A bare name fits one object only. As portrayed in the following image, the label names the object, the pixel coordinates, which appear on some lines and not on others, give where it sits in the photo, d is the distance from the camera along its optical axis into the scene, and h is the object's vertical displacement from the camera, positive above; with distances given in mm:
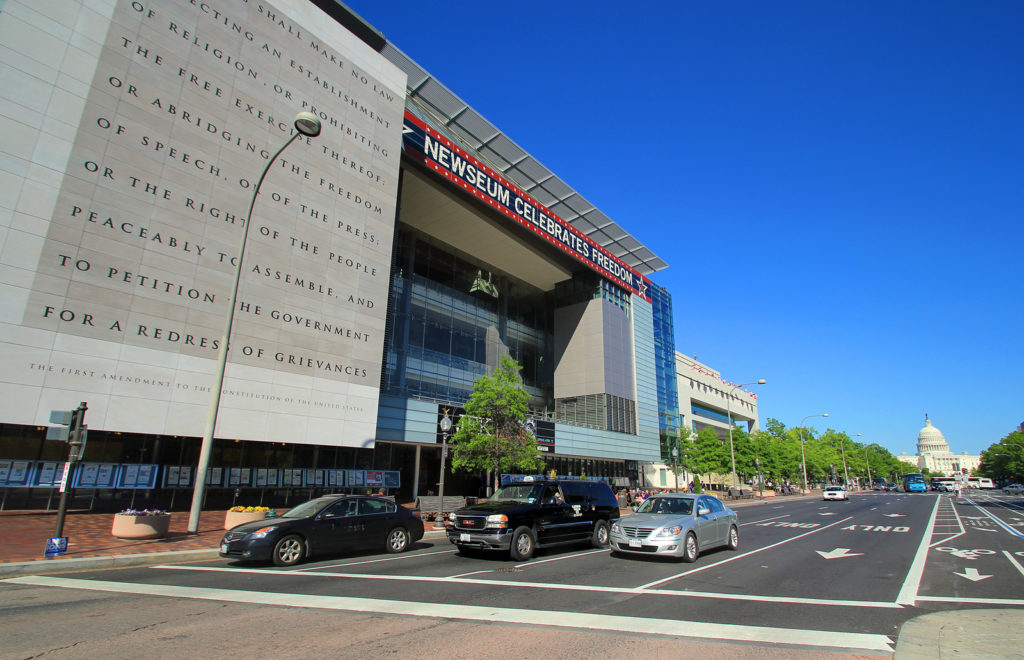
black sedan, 10648 -1628
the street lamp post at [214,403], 13258 +1487
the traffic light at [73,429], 11633 +549
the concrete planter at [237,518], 15164 -1767
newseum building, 18047 +9097
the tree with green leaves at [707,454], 54312 +1541
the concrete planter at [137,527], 13133 -1826
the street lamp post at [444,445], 19811 +659
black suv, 11719 -1325
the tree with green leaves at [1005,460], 97812 +3413
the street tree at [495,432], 26859 +1664
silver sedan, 11414 -1404
